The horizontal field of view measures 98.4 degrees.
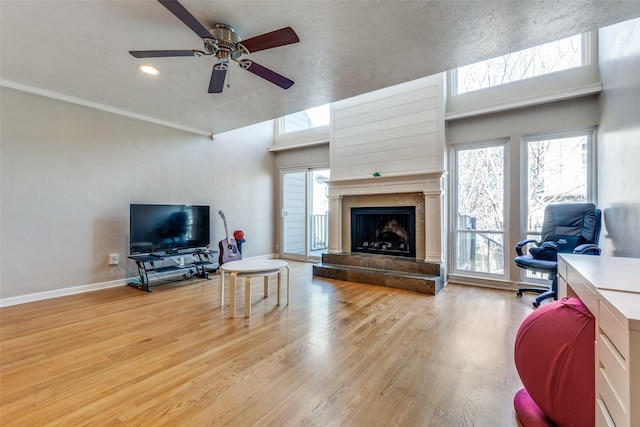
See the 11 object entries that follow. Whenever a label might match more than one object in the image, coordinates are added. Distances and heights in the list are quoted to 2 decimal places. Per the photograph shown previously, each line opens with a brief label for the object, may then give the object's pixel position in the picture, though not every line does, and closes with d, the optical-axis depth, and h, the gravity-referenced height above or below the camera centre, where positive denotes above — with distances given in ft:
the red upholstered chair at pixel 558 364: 3.79 -2.21
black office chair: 9.66 -0.80
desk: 2.35 -1.20
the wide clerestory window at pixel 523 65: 11.39 +6.68
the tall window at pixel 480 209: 12.98 +0.26
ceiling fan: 6.04 +4.05
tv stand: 12.22 -2.52
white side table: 8.99 -1.90
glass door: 19.49 -0.01
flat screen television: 12.21 -0.67
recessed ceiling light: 8.80 +4.70
